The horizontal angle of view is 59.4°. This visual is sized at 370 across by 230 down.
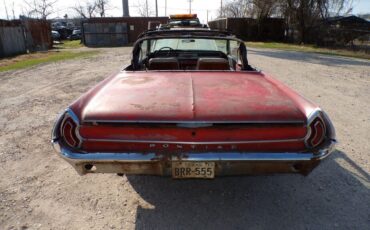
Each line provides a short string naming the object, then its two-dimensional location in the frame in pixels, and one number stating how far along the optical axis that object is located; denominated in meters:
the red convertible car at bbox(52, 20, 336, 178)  2.58
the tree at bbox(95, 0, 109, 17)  51.84
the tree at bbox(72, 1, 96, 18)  52.79
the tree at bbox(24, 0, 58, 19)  33.78
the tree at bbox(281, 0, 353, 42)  27.19
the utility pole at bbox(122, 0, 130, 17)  32.03
